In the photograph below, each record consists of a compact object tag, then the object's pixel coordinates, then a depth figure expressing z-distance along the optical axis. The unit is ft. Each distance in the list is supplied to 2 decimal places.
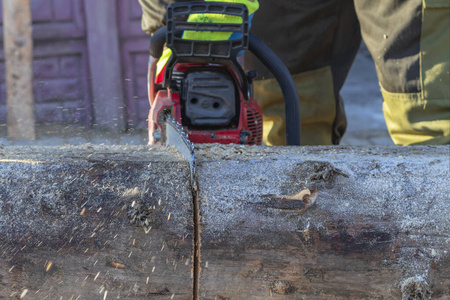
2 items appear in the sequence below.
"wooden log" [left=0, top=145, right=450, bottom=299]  5.76
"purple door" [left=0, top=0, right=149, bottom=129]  15.67
